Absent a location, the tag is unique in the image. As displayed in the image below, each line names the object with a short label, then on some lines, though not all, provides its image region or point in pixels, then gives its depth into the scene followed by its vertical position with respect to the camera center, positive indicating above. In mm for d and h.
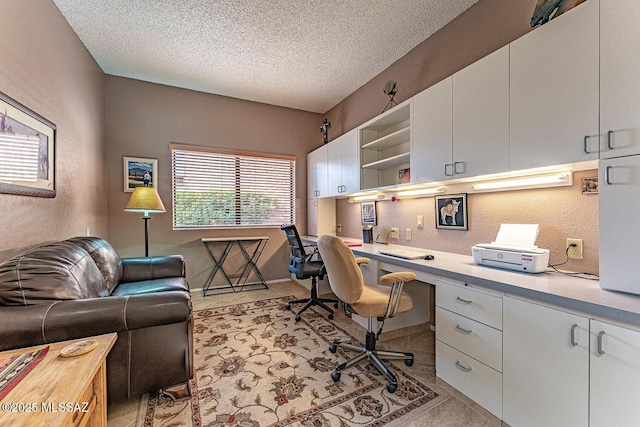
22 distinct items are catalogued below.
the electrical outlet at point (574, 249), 1517 -209
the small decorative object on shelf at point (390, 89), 2721 +1290
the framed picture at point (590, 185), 1447 +153
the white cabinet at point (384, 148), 2604 +738
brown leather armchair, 1223 -515
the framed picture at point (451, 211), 2187 +15
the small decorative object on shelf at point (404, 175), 2587 +381
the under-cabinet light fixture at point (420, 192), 2377 +202
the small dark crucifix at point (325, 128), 3979 +1290
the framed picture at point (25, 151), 1539 +407
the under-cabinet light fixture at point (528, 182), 1548 +199
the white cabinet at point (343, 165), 3074 +603
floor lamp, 2867 +135
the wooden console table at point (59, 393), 736 -564
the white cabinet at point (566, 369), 976 -652
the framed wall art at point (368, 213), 3288 +0
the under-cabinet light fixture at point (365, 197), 3136 +199
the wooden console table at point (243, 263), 3771 -702
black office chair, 2850 -602
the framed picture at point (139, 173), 3363 +527
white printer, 1483 -231
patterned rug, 1458 -1124
